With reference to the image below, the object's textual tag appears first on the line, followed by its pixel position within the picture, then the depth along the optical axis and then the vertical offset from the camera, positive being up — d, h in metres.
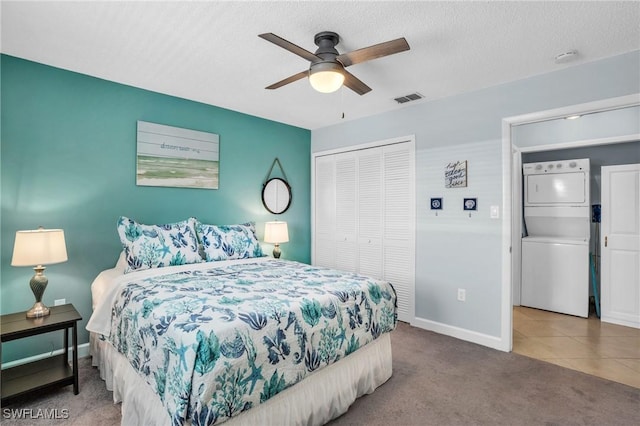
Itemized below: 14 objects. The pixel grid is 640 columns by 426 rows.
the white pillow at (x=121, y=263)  2.74 -0.43
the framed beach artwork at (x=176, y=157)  3.18 +0.61
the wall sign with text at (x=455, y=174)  3.26 +0.43
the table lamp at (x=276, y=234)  3.92 -0.23
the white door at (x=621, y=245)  3.56 -0.31
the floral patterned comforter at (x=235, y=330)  1.40 -0.62
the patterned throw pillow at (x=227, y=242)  3.10 -0.28
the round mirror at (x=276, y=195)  4.22 +0.27
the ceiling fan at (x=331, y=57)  1.85 +0.98
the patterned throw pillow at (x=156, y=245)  2.62 -0.26
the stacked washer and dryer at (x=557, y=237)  3.89 -0.26
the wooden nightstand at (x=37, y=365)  2.01 -1.10
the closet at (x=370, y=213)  3.72 +0.04
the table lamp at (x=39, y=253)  2.14 -0.27
